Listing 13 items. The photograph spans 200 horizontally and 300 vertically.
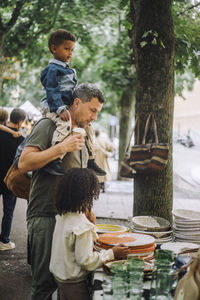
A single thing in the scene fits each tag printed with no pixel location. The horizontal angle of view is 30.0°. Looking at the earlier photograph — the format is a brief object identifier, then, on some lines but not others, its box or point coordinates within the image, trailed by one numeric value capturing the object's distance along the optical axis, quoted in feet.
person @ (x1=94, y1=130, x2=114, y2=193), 40.52
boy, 9.26
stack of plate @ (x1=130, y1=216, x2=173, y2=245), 10.95
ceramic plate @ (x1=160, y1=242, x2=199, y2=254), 9.31
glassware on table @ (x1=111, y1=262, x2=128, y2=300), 6.33
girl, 7.89
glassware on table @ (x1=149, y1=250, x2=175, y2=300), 6.49
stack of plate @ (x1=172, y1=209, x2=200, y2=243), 11.05
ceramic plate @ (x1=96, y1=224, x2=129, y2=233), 11.32
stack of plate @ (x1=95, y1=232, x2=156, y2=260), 8.66
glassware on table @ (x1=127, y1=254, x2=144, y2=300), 6.59
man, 8.82
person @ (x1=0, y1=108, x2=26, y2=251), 20.52
